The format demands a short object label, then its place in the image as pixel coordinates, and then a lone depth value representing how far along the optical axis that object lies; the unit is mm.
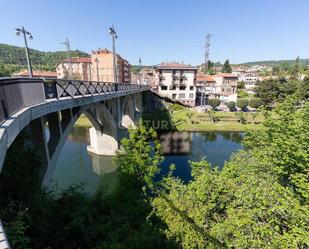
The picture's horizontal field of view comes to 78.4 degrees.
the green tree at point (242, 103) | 52969
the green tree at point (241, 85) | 93875
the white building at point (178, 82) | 58625
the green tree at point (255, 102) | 53747
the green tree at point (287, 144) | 8023
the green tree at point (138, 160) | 13477
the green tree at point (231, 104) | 53444
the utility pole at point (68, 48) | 25991
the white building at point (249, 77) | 106000
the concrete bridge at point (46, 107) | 4883
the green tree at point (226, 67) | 119669
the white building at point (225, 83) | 75000
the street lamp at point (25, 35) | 11635
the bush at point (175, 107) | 52512
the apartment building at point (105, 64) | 68500
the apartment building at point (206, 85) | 65975
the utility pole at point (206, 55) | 60094
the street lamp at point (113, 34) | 18166
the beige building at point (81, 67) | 75000
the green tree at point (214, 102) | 54688
